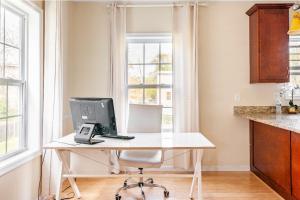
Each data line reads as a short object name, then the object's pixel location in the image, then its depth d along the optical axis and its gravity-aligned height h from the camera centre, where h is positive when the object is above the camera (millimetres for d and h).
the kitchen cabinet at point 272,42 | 3568 +824
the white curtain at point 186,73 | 3754 +415
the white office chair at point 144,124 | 2992 -295
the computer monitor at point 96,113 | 2395 -121
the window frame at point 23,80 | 2826 +223
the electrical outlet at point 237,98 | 3926 +41
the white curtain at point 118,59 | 3803 +621
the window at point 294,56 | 3875 +680
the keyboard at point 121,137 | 2607 -376
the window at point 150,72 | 4004 +451
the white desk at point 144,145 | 2273 -404
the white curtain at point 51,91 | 2947 +113
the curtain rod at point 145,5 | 3847 +1451
